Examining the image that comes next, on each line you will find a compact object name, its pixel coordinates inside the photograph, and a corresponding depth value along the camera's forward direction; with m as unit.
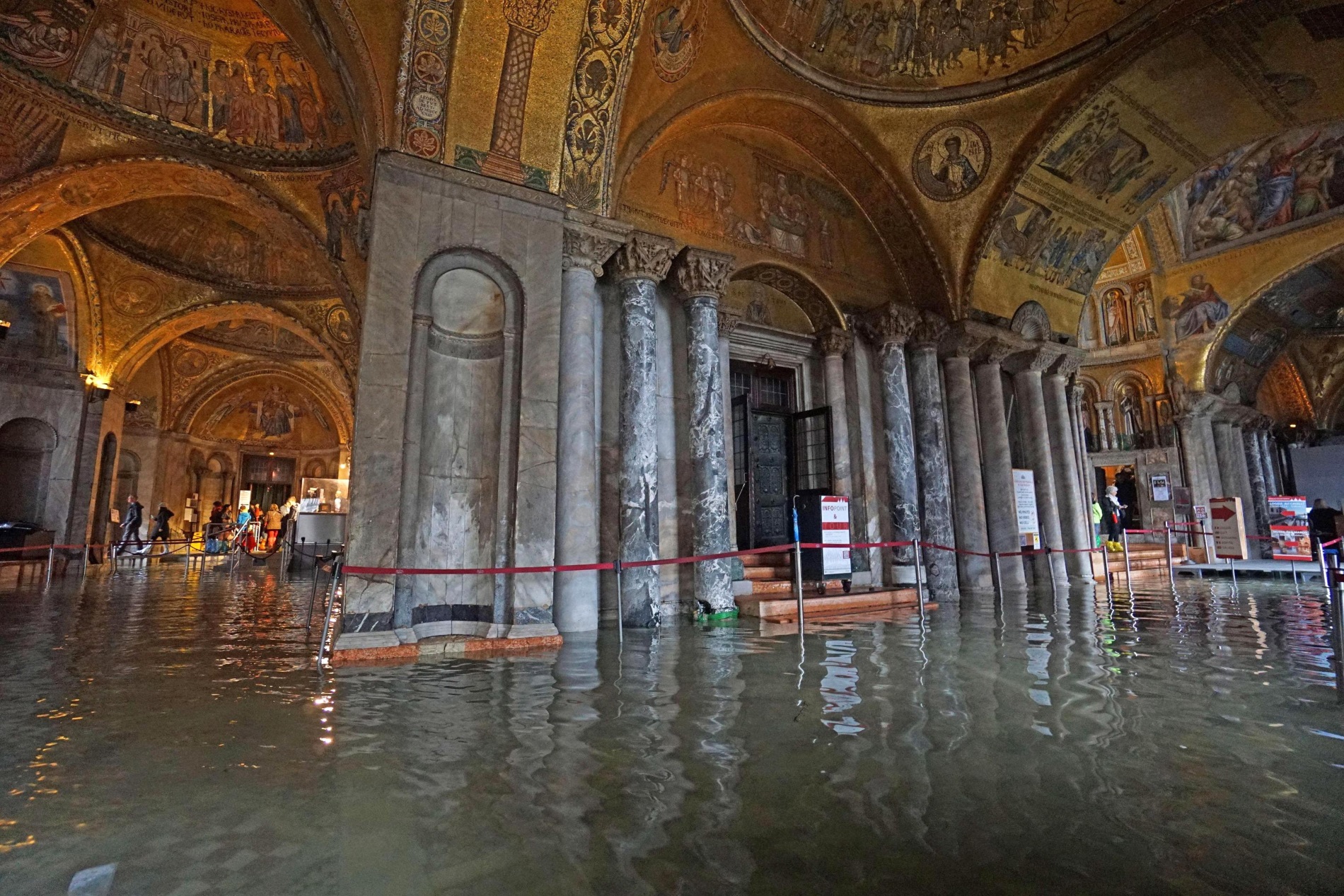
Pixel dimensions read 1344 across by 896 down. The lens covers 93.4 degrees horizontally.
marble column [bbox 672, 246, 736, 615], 8.16
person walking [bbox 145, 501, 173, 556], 19.42
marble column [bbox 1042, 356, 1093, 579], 13.05
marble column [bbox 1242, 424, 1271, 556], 23.41
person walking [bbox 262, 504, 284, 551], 25.45
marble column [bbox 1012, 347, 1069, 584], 12.84
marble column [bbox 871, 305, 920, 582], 10.79
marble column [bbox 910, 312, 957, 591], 10.86
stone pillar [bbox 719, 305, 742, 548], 10.26
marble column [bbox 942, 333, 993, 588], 11.63
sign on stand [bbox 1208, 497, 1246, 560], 13.23
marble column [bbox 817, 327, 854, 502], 11.07
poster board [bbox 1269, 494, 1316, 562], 12.12
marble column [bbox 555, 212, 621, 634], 6.90
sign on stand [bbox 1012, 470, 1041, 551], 12.05
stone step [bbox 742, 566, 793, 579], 9.78
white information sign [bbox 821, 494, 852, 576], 8.05
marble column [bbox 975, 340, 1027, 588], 11.95
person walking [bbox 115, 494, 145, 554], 16.20
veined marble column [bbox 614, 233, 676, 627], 7.50
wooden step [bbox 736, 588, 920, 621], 7.92
